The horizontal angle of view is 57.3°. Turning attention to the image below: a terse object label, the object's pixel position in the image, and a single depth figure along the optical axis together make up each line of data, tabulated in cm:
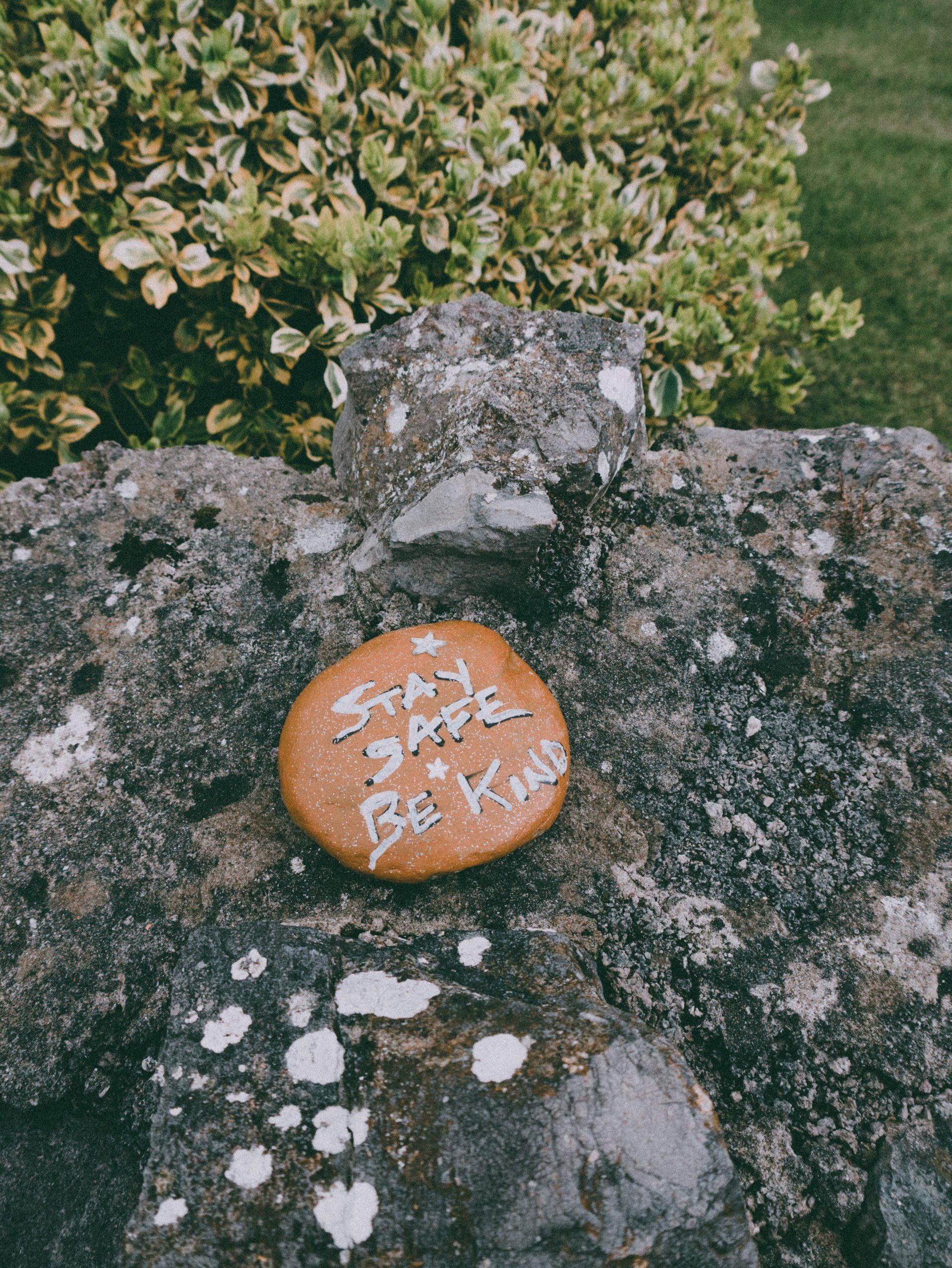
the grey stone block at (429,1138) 20
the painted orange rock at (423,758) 27
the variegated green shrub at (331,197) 35
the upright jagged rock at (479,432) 31
